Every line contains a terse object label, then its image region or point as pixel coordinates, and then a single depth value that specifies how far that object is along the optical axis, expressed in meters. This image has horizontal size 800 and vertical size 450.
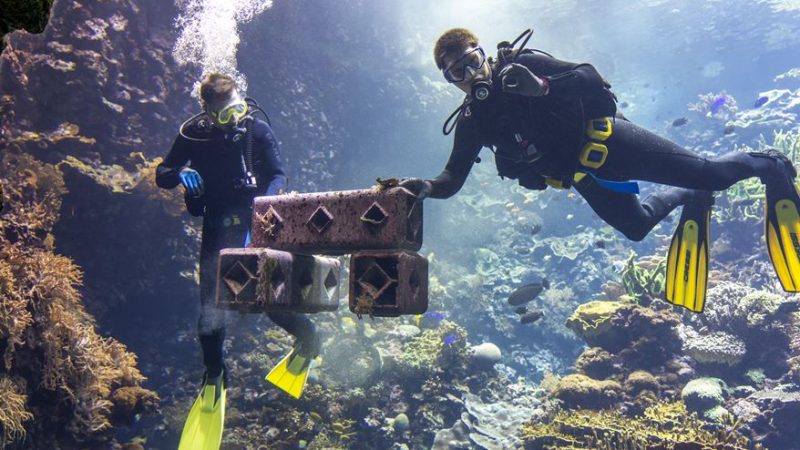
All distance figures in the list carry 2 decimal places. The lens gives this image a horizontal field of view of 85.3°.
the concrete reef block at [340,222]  2.78
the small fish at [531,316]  8.12
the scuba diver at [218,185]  4.30
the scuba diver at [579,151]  3.84
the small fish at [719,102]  16.30
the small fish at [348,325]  10.12
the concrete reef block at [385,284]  2.69
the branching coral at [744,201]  12.95
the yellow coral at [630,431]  5.41
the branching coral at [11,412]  4.23
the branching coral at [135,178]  8.18
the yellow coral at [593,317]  8.19
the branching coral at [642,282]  8.61
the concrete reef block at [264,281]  2.88
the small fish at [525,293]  8.05
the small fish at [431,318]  10.78
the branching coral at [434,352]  8.41
